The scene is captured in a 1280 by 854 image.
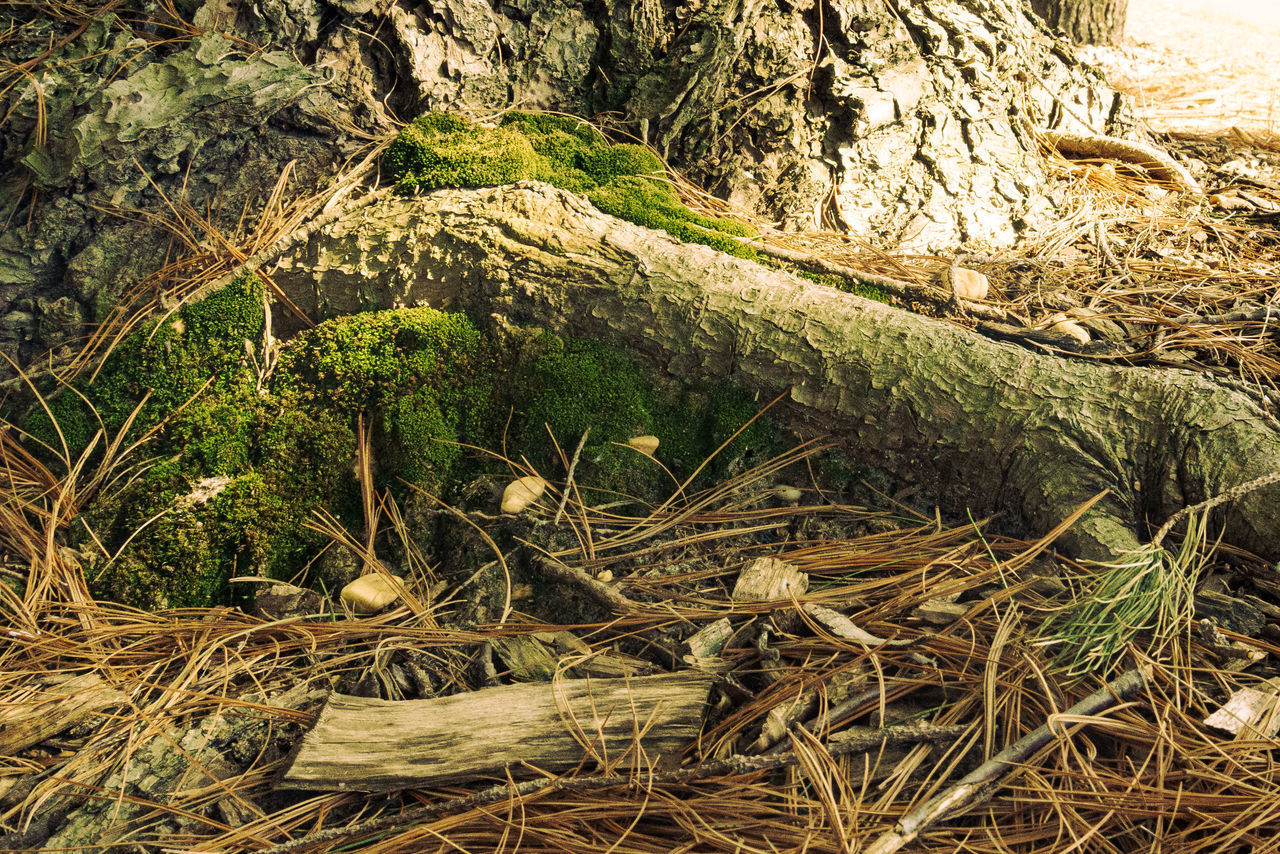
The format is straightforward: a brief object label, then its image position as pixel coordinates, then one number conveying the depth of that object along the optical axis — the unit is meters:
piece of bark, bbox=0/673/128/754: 1.89
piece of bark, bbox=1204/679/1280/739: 1.64
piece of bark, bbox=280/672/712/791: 1.72
